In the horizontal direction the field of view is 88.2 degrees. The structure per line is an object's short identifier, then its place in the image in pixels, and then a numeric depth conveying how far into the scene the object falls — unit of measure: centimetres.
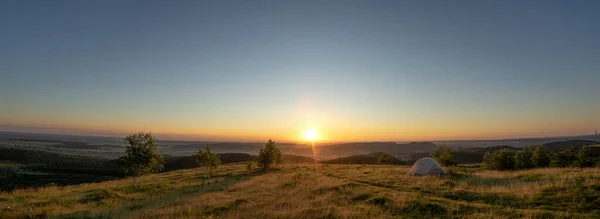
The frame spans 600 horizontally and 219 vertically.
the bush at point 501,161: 5391
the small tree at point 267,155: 6188
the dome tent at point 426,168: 3878
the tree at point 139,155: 3722
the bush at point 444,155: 6481
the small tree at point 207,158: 5100
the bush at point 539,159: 5359
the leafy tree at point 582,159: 4784
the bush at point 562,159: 5025
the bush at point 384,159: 8500
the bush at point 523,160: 5497
